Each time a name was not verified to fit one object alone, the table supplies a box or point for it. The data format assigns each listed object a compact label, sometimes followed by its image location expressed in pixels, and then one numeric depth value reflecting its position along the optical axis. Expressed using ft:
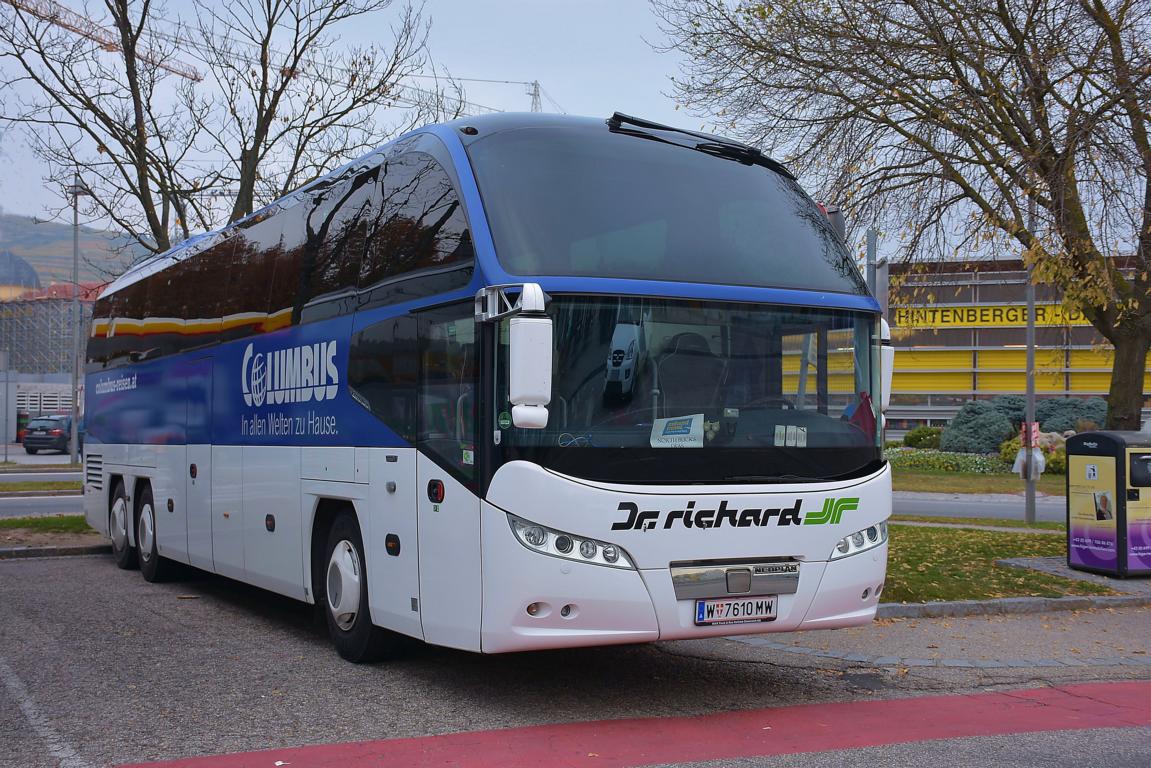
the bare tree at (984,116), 45.24
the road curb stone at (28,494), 86.94
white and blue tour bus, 22.07
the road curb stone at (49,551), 49.65
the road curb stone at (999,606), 36.17
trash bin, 42.63
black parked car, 163.12
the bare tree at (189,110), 56.75
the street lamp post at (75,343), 119.54
